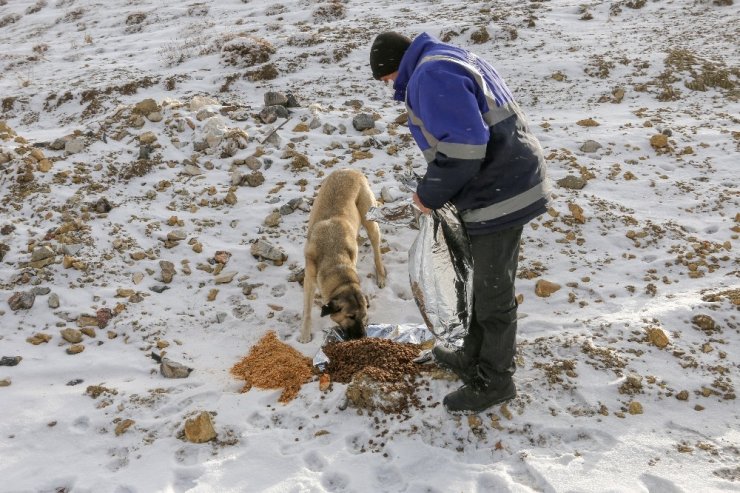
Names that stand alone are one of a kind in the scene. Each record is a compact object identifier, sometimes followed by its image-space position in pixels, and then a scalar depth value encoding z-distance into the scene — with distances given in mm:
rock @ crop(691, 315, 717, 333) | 4027
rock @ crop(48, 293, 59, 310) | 4729
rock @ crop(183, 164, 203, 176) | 6977
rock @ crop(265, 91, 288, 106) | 8531
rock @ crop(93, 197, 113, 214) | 6088
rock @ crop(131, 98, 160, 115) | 8109
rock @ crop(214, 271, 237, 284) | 5172
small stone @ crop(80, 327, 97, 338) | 4465
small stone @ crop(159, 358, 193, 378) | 4039
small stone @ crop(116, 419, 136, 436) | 3491
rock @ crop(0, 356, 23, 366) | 4094
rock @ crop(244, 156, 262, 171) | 7082
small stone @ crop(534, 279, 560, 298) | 4684
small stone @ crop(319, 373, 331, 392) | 3778
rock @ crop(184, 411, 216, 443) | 3381
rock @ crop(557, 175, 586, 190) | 6312
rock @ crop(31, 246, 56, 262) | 5227
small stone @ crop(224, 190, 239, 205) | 6398
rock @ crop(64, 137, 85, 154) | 7258
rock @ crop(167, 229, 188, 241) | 5727
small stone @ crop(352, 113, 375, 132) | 7879
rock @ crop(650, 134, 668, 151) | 7004
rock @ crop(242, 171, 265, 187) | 6777
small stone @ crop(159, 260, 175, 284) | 5182
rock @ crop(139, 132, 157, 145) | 7482
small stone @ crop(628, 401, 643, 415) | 3357
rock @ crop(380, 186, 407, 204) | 6309
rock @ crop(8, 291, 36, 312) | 4680
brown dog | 4355
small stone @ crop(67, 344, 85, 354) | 4285
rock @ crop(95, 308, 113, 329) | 4587
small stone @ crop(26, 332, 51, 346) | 4359
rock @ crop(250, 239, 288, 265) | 5441
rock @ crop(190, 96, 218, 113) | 8317
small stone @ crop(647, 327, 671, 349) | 3900
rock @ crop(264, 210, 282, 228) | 5980
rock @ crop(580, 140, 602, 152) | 7086
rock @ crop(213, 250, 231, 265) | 5430
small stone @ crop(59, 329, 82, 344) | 4398
